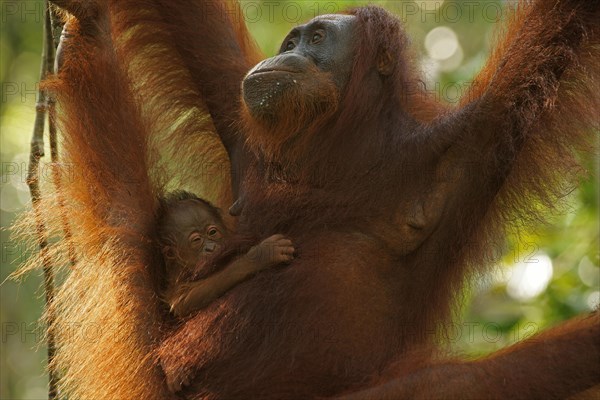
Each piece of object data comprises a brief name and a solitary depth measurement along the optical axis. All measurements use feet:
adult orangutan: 27.32
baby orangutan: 28.99
